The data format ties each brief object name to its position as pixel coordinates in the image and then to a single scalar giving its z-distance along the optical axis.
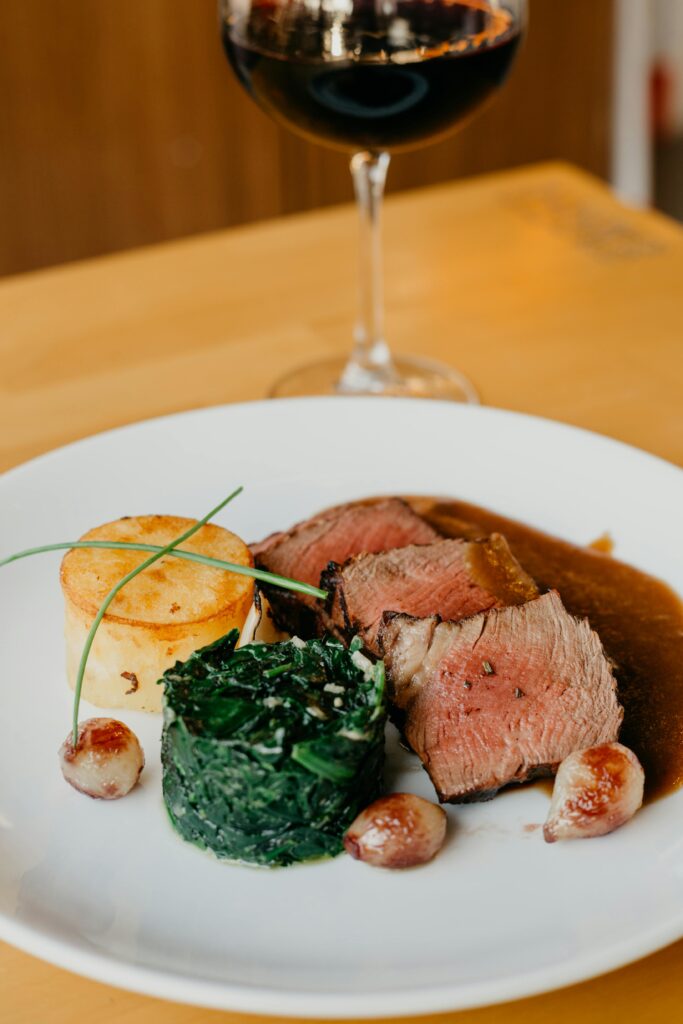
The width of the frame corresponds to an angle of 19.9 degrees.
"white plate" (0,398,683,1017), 0.39
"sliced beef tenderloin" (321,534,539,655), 0.49
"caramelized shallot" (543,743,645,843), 0.42
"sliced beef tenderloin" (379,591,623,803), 0.44
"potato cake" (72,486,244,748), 0.44
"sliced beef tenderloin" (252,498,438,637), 0.50
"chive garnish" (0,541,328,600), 0.45
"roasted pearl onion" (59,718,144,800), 0.44
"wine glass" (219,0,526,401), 0.57
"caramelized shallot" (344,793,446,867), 0.42
